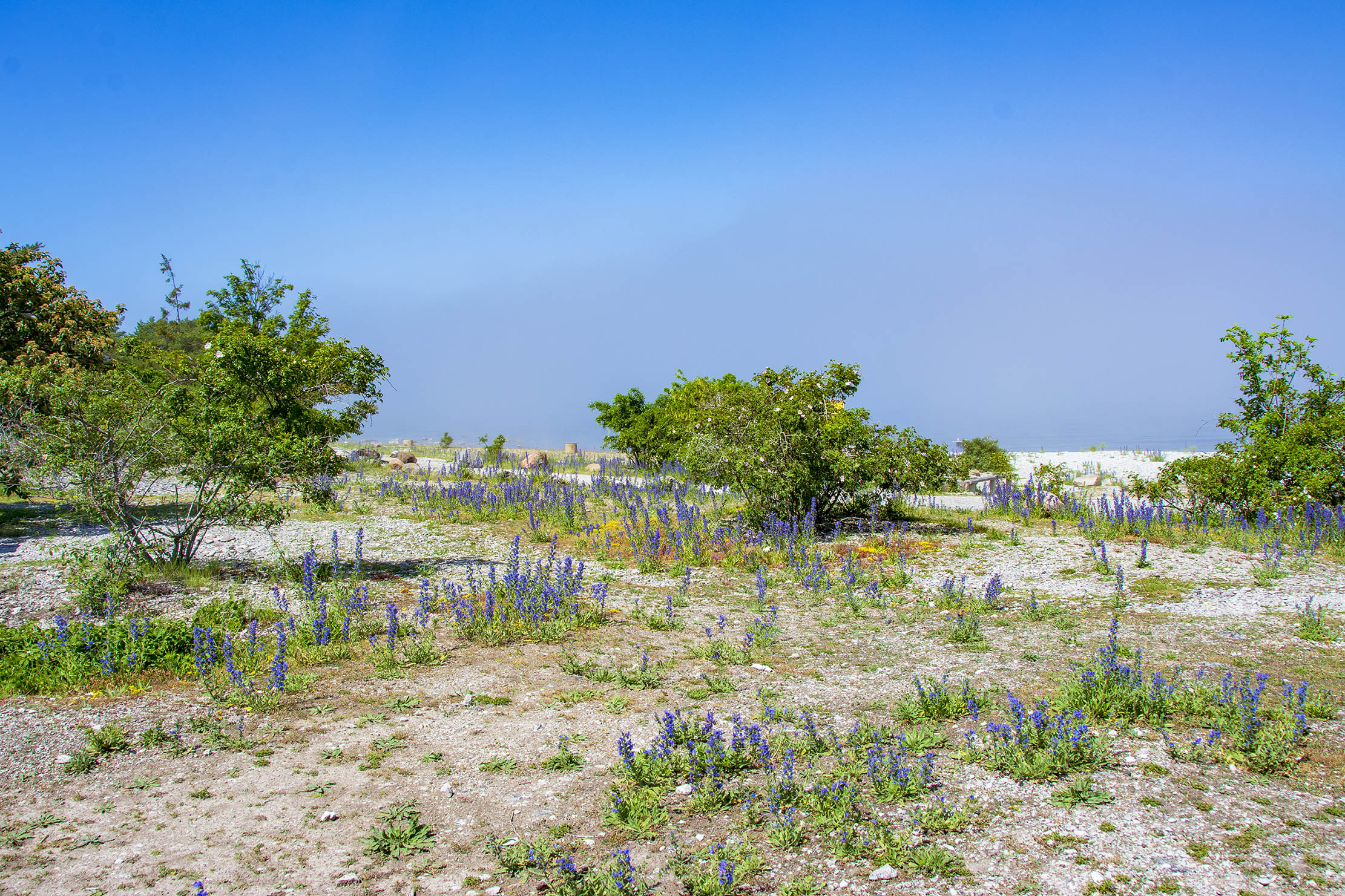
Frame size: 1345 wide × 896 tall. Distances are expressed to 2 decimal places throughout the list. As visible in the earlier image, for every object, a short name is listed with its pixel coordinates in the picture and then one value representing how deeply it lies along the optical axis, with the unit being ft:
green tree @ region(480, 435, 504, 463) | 86.69
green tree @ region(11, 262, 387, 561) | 30.19
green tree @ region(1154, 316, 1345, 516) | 38.09
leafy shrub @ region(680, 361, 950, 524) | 42.96
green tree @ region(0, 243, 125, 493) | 55.11
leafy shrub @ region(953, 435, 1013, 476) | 72.40
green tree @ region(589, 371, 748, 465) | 50.62
